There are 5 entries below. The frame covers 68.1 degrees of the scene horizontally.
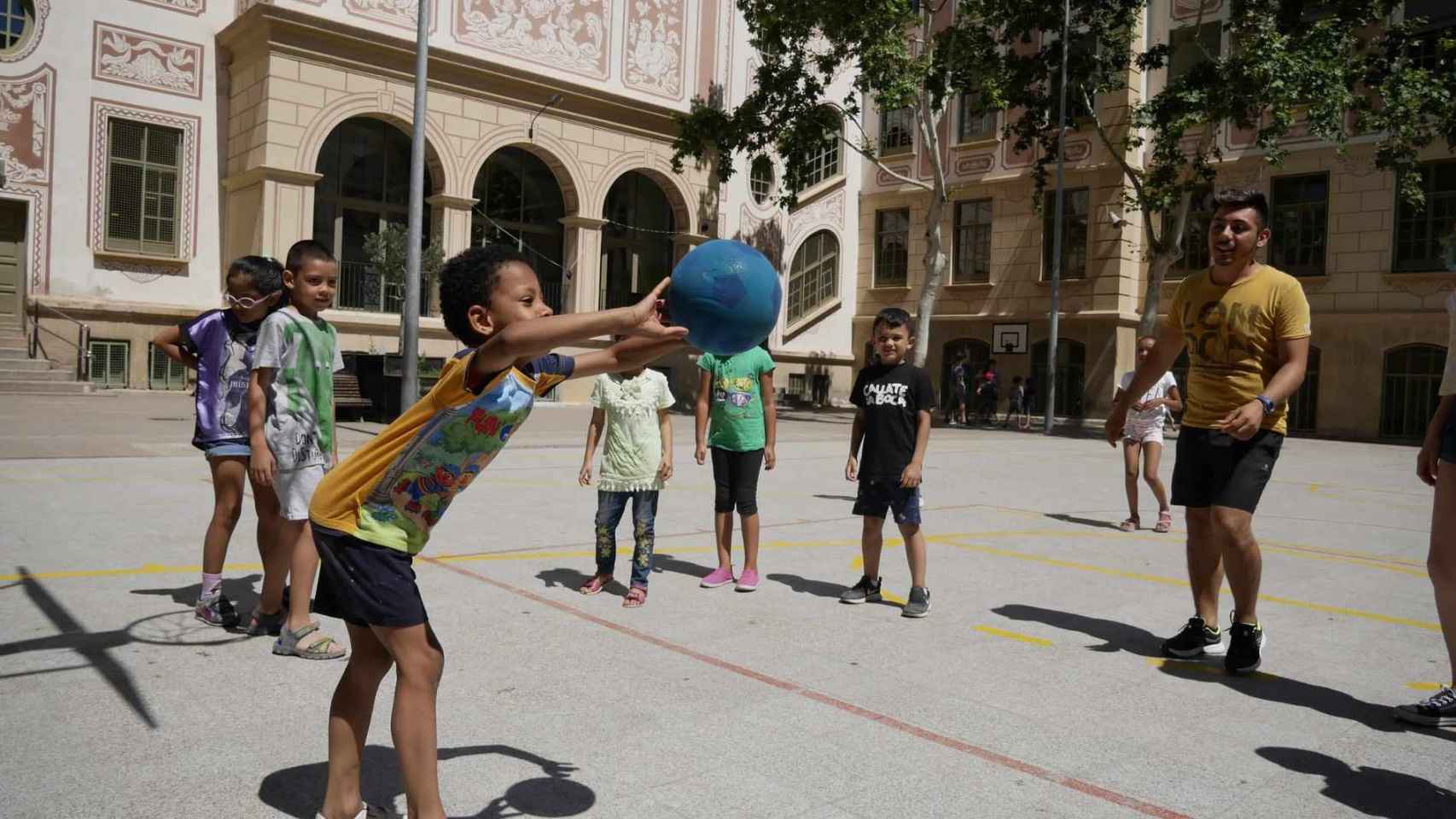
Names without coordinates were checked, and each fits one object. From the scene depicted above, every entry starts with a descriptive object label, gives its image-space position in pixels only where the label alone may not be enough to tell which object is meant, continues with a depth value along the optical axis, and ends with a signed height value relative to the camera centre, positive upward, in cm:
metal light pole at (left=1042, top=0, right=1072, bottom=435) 2545 +313
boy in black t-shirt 597 -26
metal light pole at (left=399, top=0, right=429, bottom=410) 1702 +224
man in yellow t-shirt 476 +12
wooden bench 1955 -34
